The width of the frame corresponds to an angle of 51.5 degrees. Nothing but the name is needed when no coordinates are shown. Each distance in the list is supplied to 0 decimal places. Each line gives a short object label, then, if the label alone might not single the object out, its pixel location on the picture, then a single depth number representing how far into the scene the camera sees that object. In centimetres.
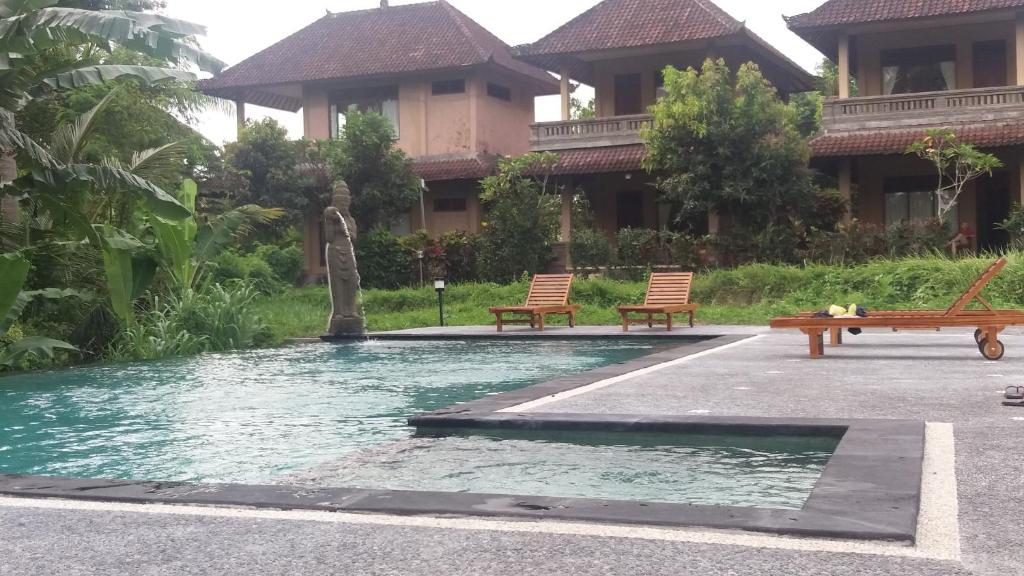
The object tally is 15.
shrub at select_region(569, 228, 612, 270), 2555
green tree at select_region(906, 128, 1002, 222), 2259
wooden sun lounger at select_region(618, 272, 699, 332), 1723
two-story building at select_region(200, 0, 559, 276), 3128
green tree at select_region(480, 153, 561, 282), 2616
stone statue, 1748
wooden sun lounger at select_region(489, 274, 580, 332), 1781
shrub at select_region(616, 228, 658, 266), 2498
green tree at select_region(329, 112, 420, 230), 2852
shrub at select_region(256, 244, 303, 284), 3023
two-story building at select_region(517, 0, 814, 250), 2759
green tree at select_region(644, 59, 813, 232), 2336
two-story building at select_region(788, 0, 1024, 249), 2444
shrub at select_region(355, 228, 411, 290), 2777
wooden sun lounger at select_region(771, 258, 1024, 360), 1026
